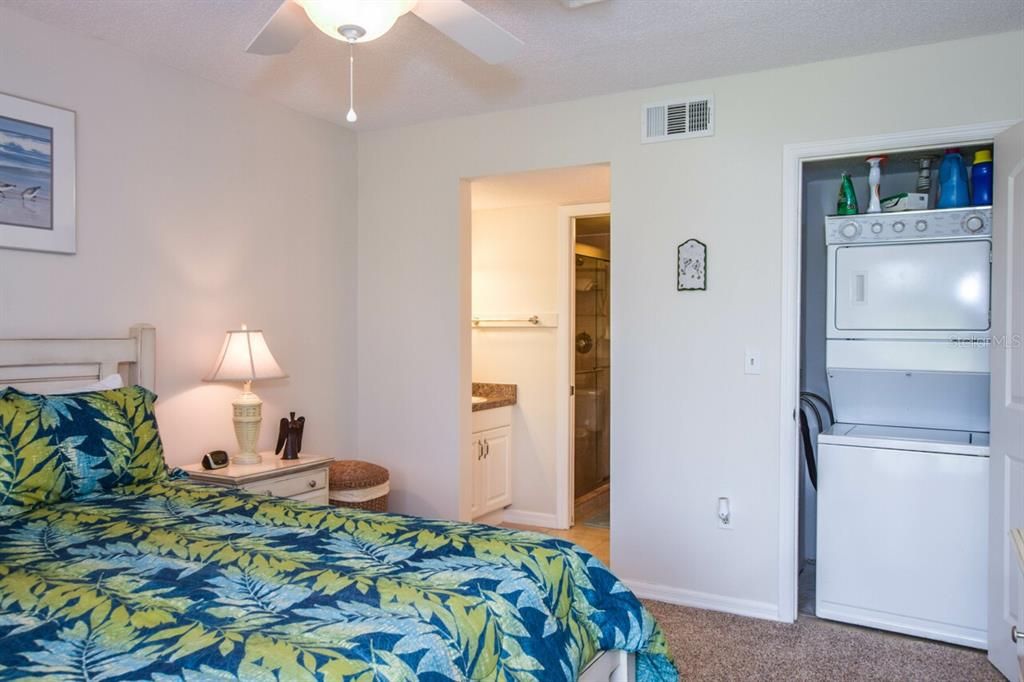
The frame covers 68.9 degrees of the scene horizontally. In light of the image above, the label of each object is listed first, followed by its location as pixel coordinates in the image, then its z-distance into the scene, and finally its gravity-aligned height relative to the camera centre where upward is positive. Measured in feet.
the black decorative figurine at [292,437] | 11.43 -1.59
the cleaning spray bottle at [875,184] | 11.15 +2.26
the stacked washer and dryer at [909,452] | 10.03 -1.63
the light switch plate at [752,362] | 10.96 -0.41
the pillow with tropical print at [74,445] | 7.25 -1.16
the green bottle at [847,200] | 11.34 +2.04
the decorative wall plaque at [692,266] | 11.28 +1.04
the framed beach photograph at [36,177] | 8.84 +1.93
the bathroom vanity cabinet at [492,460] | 15.42 -2.69
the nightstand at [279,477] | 10.15 -2.01
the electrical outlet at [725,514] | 11.14 -2.69
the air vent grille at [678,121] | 11.25 +3.27
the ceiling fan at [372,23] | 6.50 +2.88
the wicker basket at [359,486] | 11.96 -2.46
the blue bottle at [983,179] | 10.40 +2.17
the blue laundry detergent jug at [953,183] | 10.54 +2.15
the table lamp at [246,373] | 10.77 -0.56
